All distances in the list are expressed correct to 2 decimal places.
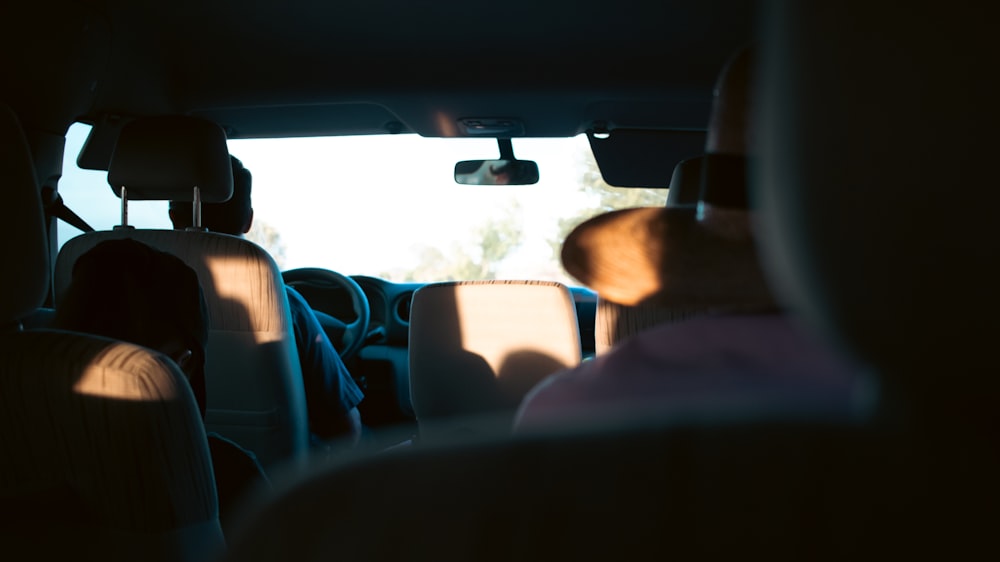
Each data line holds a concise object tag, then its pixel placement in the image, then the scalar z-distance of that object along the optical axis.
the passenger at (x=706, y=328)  0.59
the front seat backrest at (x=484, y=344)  2.79
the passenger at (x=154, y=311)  1.90
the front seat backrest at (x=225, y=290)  2.69
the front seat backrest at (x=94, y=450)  1.28
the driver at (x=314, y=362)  3.25
